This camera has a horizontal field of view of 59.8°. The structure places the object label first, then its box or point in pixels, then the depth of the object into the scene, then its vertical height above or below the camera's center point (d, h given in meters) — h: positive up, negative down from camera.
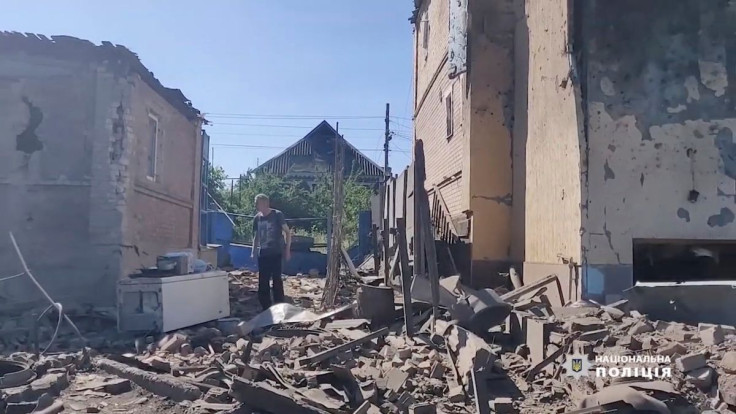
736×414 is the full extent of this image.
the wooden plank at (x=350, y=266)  13.84 -0.39
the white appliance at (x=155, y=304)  7.99 -0.75
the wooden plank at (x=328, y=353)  5.62 -0.94
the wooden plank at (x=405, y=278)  6.58 -0.31
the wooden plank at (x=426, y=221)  6.62 +0.30
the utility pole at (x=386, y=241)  12.33 +0.16
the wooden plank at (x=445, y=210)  10.04 +0.68
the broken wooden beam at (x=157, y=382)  5.00 -1.14
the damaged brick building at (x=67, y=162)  10.16 +1.29
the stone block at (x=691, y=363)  4.44 -0.75
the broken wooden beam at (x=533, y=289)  7.00 -0.42
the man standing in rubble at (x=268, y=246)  9.56 +0.01
